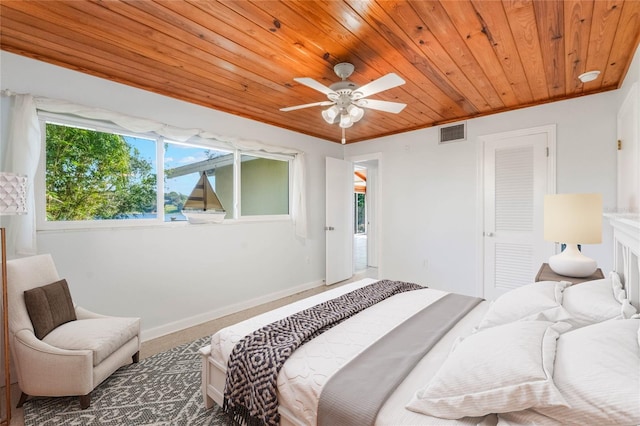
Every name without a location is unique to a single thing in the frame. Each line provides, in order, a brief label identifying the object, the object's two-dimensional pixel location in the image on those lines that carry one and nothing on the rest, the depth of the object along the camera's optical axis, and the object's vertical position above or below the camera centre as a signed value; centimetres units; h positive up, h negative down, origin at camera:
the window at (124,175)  248 +41
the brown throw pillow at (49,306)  194 -63
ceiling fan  205 +86
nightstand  220 -50
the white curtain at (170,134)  225 +85
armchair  182 -86
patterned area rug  177 -124
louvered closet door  338 +6
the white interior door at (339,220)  484 -11
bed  84 -53
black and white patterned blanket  135 -72
